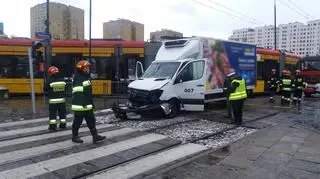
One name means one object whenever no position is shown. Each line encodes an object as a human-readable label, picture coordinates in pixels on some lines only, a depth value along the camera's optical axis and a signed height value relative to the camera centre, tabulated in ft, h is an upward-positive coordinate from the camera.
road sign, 49.10 +5.12
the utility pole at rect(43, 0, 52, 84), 61.36 +3.31
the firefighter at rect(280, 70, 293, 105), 59.72 -2.22
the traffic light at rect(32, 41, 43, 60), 49.06 +3.11
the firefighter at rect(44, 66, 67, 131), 33.04 -1.96
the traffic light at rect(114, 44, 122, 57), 64.13 +4.10
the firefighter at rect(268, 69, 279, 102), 66.39 -2.45
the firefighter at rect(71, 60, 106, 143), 27.55 -1.93
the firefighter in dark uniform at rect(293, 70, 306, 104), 61.31 -2.47
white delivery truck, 40.60 -0.51
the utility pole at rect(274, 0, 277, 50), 117.69 +18.80
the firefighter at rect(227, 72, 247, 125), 38.24 -2.22
